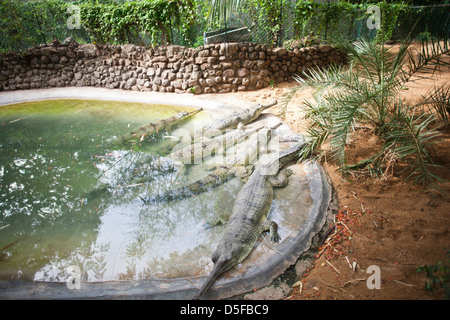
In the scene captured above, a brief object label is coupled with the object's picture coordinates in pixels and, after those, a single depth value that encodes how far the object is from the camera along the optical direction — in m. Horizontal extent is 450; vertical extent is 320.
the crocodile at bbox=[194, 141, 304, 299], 2.48
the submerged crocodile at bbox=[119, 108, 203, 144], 5.32
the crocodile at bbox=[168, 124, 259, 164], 4.60
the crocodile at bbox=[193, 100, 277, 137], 5.48
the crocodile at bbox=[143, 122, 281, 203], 3.61
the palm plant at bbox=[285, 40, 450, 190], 2.96
